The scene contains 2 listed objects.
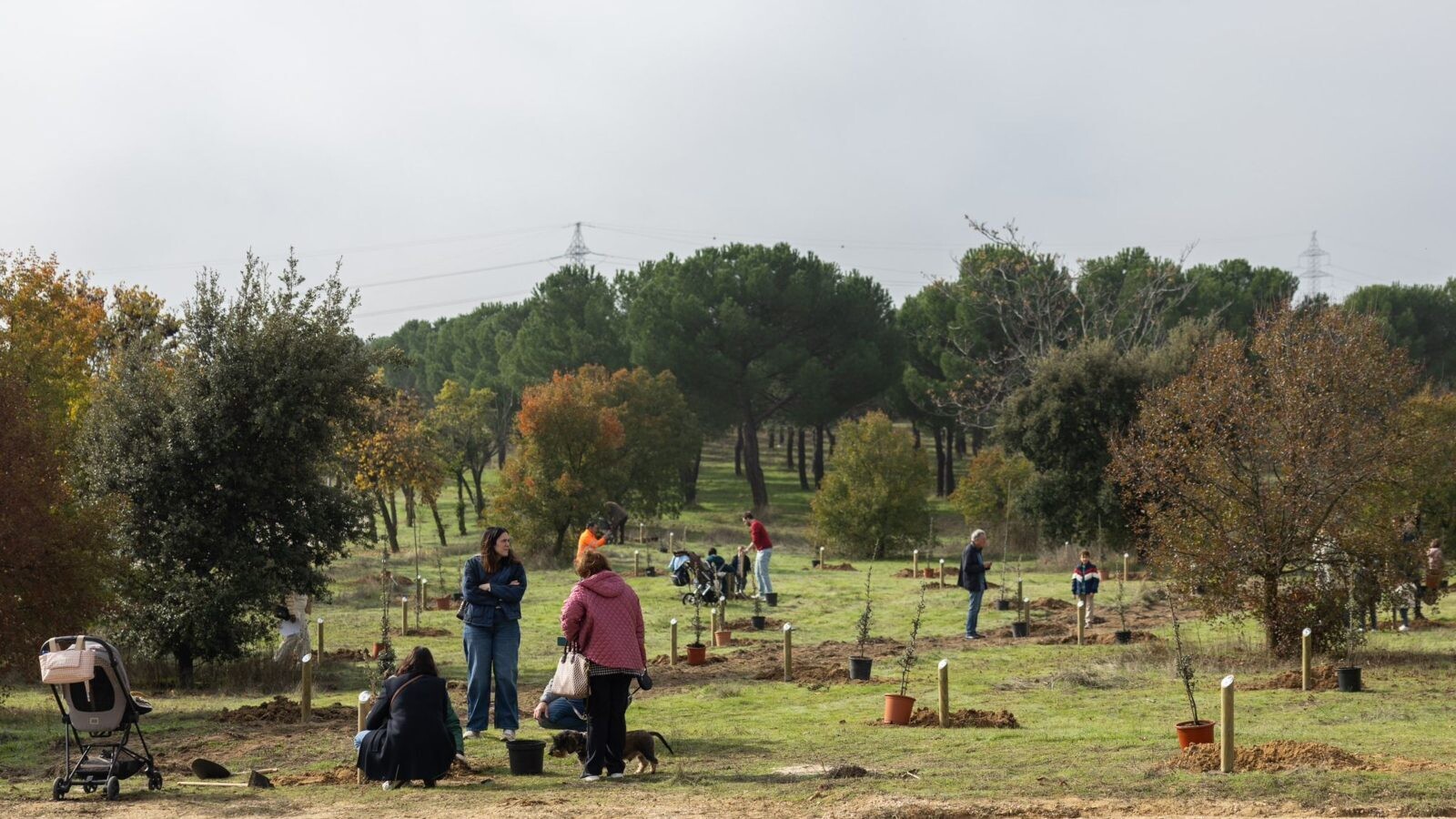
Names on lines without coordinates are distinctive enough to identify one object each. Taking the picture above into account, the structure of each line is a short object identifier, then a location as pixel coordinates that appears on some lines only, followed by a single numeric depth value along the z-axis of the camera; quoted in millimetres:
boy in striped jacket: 25109
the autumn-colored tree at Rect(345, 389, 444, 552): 45906
